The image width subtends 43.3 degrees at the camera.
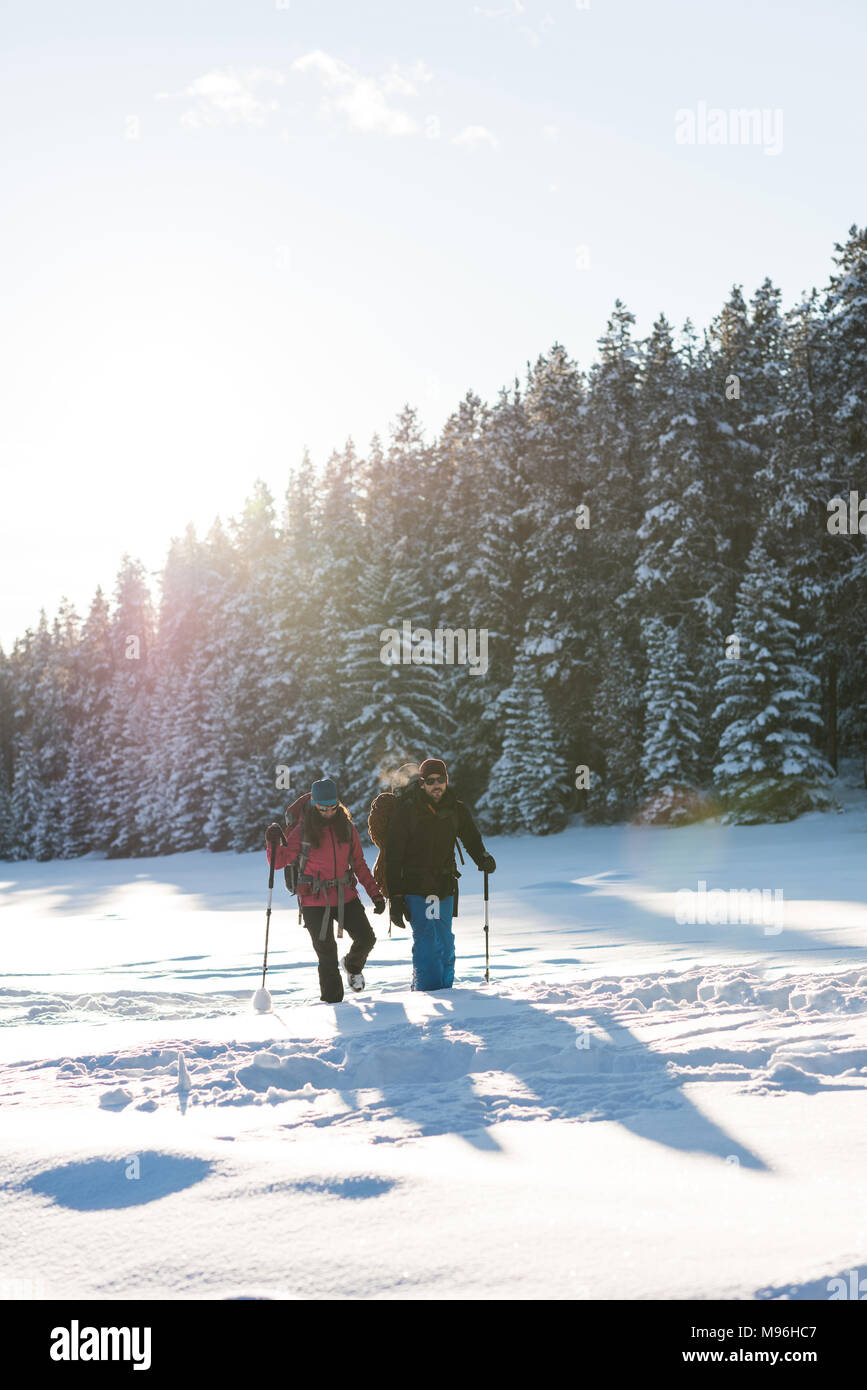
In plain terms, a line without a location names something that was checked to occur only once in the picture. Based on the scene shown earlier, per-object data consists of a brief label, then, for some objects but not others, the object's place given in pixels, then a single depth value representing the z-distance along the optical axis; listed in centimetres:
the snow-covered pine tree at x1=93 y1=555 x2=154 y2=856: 5825
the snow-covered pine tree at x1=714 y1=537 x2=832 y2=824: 2962
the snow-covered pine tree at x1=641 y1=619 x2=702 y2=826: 3322
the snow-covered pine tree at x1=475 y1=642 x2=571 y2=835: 3700
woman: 889
